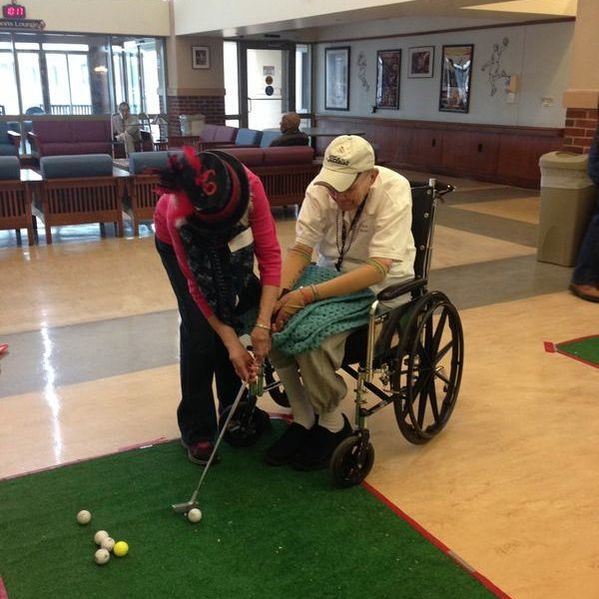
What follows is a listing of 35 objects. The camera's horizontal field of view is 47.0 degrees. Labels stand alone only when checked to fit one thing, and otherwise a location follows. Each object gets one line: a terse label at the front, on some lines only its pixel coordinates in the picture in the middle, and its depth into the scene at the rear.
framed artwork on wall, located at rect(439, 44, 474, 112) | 9.70
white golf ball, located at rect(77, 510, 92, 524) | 2.02
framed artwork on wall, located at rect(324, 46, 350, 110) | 12.34
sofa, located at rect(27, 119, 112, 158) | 9.95
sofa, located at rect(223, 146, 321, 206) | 6.73
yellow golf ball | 1.88
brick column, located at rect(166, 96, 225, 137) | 11.31
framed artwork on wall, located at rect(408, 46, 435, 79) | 10.31
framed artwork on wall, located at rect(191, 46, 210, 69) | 11.19
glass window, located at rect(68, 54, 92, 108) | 11.45
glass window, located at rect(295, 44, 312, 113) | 13.02
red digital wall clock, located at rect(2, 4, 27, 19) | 9.84
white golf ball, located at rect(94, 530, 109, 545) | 1.91
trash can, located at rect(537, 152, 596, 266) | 4.86
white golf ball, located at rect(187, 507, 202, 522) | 2.02
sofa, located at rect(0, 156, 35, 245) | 5.68
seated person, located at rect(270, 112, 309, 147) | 7.38
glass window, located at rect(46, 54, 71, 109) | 11.22
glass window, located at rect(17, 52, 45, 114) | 10.99
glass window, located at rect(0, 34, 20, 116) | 10.82
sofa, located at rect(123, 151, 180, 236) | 6.20
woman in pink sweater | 1.82
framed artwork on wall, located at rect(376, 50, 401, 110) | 11.02
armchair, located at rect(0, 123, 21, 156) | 10.03
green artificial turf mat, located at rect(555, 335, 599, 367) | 3.32
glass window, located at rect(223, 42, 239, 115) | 12.33
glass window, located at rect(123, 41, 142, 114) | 11.69
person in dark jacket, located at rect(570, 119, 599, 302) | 4.26
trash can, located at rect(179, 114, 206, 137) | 11.10
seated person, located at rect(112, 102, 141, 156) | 9.95
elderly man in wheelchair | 2.14
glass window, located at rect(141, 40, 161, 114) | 11.56
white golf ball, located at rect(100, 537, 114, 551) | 1.88
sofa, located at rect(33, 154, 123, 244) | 5.90
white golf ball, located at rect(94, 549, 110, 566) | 1.84
